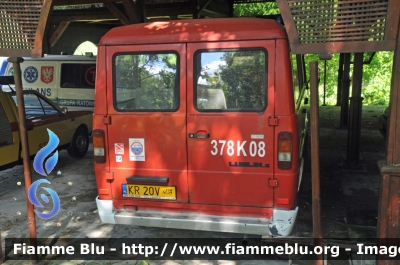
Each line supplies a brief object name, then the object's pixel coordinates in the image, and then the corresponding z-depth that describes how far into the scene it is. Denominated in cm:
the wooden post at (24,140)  378
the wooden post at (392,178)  289
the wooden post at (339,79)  1293
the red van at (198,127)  360
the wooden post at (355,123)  690
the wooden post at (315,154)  302
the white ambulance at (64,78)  930
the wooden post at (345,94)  967
